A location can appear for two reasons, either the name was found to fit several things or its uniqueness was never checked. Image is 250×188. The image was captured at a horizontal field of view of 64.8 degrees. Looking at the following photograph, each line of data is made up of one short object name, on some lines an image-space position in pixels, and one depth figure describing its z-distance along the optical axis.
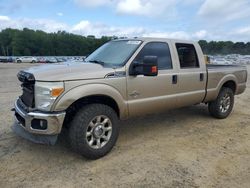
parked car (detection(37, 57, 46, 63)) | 43.58
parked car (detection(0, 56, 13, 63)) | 42.91
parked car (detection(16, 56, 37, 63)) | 42.85
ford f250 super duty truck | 2.77
